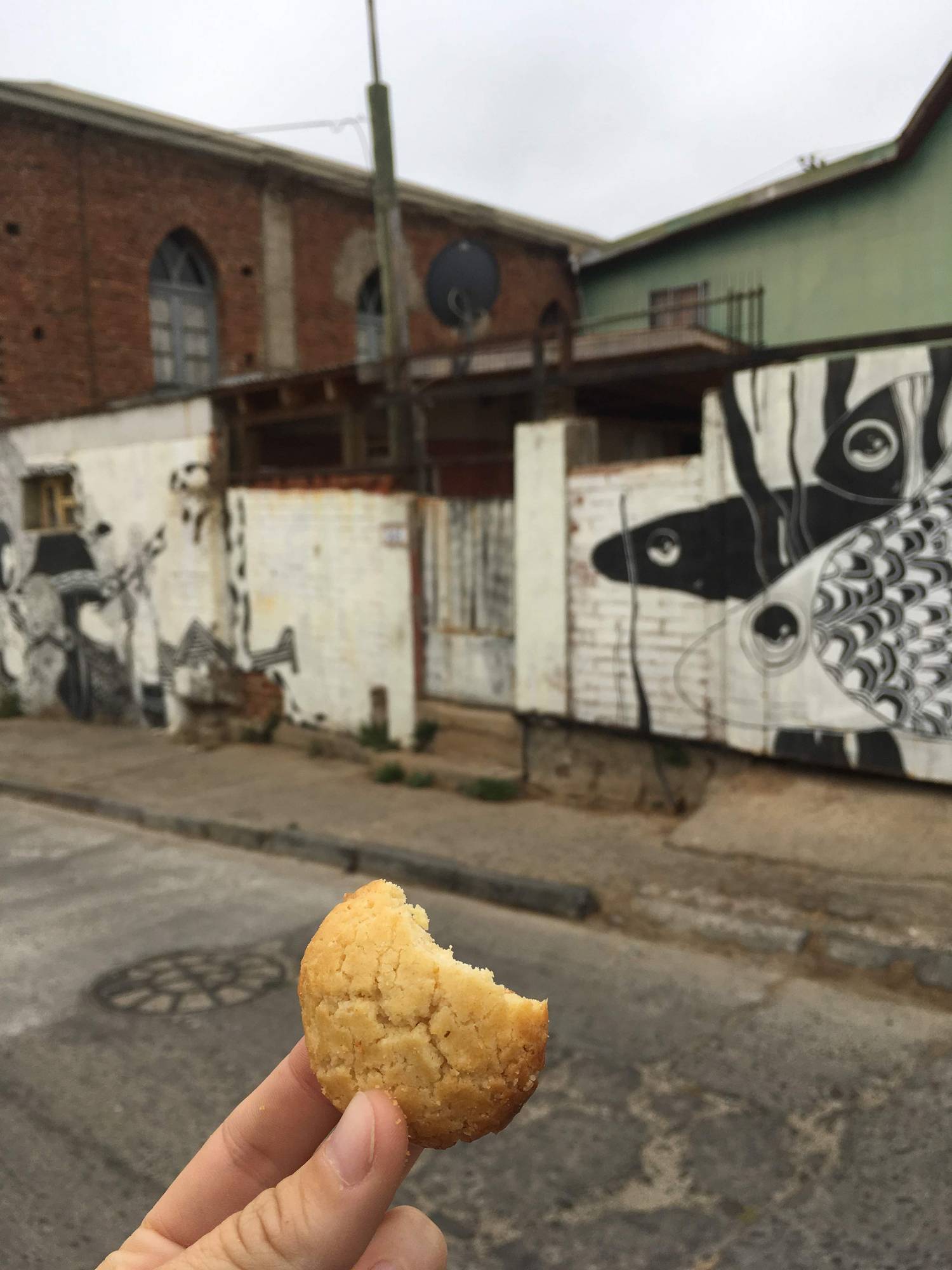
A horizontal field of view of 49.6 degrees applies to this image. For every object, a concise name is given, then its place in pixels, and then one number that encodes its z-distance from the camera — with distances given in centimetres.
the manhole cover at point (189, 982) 489
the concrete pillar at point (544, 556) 834
